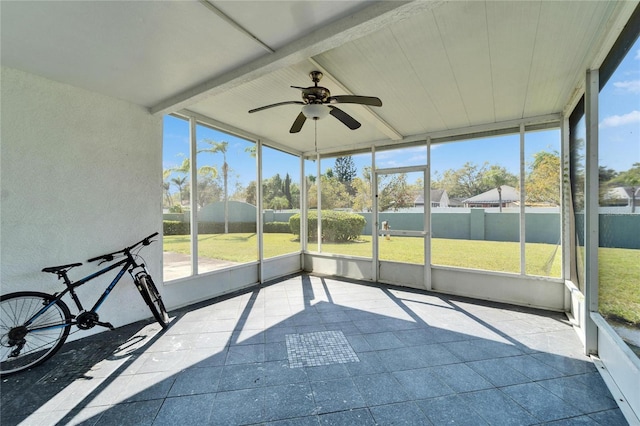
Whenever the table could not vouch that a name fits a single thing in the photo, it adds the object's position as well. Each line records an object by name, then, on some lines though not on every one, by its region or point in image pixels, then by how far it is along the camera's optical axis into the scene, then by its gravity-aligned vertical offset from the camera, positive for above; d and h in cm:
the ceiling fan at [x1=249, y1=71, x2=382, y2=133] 239 +108
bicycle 218 -94
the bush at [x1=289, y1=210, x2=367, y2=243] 527 -23
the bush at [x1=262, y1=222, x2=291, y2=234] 503 -26
